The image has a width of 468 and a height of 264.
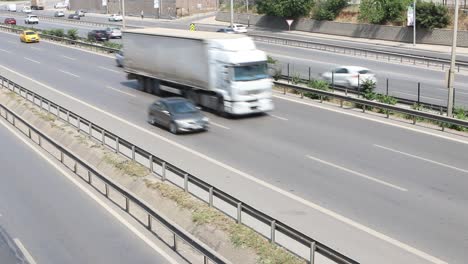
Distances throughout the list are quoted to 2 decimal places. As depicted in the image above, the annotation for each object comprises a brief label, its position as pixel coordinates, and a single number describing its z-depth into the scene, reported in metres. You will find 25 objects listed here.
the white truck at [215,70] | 27.92
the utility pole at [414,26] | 61.08
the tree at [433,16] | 63.09
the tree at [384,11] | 68.44
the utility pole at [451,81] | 26.02
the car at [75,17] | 107.04
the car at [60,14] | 115.19
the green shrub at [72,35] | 65.18
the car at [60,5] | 160.06
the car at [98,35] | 64.70
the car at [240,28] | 75.19
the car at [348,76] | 36.22
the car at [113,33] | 68.62
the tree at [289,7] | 80.57
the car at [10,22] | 93.12
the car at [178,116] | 25.27
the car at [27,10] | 139.07
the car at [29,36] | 68.00
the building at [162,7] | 106.64
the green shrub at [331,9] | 77.19
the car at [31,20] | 99.38
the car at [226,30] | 58.74
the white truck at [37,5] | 157.50
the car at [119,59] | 46.56
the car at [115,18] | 102.62
